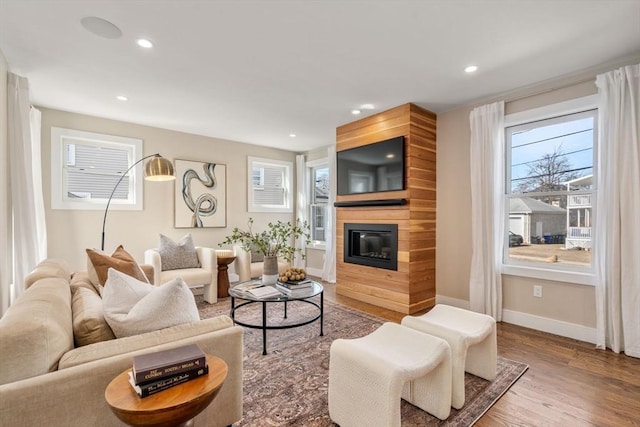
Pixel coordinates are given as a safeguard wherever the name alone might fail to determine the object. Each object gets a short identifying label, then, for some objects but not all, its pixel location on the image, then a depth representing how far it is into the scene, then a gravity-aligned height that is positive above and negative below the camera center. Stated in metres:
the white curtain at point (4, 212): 2.60 +0.01
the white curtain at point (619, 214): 2.56 -0.04
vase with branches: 3.16 -0.48
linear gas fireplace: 3.87 -0.47
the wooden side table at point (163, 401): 1.02 -0.67
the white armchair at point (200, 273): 3.81 -0.80
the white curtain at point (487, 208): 3.42 +0.03
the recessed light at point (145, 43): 2.35 +1.33
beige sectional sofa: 1.08 -0.60
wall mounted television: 3.77 +0.59
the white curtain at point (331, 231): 5.39 -0.36
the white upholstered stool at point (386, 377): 1.53 -0.90
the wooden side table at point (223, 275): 4.38 -0.93
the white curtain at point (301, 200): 6.15 +0.23
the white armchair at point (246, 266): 4.50 -0.83
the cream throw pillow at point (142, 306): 1.45 -0.48
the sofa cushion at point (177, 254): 4.10 -0.58
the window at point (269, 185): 5.78 +0.53
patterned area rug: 1.83 -1.25
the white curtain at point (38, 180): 3.46 +0.37
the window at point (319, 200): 5.98 +0.23
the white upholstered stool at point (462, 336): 1.88 -0.83
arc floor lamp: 3.32 +0.47
